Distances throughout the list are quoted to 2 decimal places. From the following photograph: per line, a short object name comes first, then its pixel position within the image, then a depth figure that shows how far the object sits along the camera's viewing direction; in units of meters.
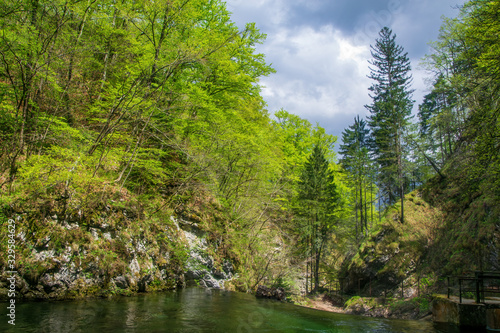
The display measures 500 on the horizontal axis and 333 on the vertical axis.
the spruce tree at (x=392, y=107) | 23.59
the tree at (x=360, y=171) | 29.51
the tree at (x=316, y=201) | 23.94
